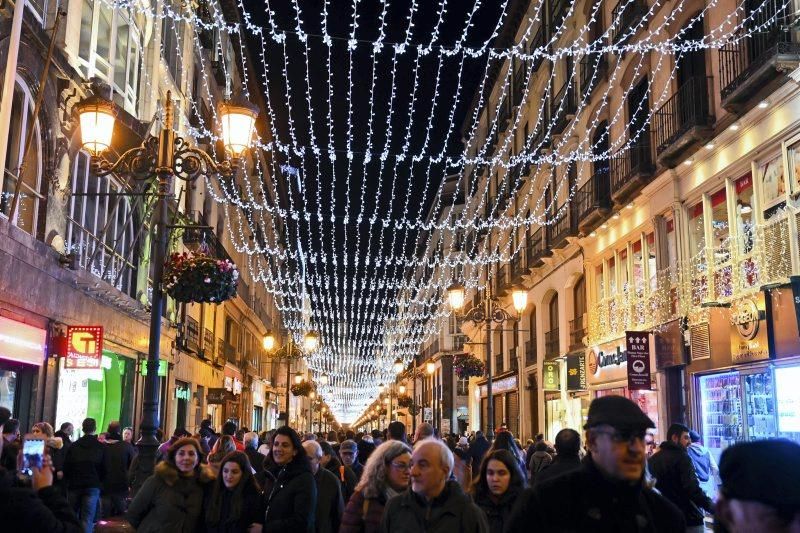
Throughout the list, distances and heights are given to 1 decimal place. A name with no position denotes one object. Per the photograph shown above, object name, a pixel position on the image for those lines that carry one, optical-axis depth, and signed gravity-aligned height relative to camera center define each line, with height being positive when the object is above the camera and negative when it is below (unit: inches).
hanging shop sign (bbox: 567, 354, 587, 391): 1037.8 +58.8
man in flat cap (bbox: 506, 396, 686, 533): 116.1 -10.0
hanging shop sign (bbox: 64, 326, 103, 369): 618.2 +53.3
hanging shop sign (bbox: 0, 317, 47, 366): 517.0 +49.9
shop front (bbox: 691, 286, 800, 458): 558.9 +32.7
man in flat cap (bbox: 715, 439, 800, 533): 89.4 -7.2
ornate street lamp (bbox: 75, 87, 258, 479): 367.2 +124.5
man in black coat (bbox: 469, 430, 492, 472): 598.9 -20.8
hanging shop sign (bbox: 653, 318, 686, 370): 748.0 +68.1
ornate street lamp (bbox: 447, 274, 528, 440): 810.2 +112.5
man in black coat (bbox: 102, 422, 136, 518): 482.9 -31.4
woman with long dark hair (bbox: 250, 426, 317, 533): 252.4 -21.7
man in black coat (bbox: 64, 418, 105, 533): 458.9 -28.6
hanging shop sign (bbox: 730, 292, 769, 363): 590.9 +63.8
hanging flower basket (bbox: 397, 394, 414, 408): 2032.5 +45.6
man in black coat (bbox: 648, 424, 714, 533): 337.7 -24.9
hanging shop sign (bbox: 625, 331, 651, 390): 780.6 +56.8
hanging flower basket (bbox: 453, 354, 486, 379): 1134.5 +72.1
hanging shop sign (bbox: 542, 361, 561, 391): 1142.3 +59.3
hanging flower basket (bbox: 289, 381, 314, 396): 1469.0 +54.6
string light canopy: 777.6 +406.1
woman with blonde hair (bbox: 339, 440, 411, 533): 225.3 -17.9
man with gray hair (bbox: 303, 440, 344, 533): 272.2 -26.3
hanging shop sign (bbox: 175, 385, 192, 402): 1085.1 +35.8
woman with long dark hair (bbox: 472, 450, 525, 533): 250.7 -19.7
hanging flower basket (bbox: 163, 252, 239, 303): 408.5 +68.1
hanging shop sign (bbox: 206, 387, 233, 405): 1253.1 +35.3
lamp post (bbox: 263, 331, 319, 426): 1080.8 +96.3
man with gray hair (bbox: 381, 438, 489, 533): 191.5 -19.1
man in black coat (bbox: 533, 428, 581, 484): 280.7 -10.3
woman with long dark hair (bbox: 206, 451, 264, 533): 269.3 -25.6
